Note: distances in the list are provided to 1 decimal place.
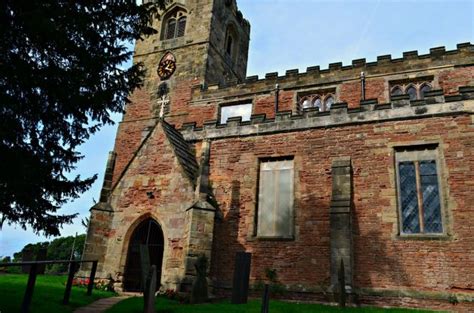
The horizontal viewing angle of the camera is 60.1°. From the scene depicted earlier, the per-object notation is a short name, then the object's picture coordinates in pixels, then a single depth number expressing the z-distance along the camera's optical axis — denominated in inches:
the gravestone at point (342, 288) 470.3
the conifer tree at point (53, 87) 329.4
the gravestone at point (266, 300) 218.5
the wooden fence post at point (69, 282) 405.4
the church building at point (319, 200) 490.6
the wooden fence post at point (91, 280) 468.2
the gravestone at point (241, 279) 236.4
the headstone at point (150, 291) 289.9
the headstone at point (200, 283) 495.0
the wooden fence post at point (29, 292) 311.9
